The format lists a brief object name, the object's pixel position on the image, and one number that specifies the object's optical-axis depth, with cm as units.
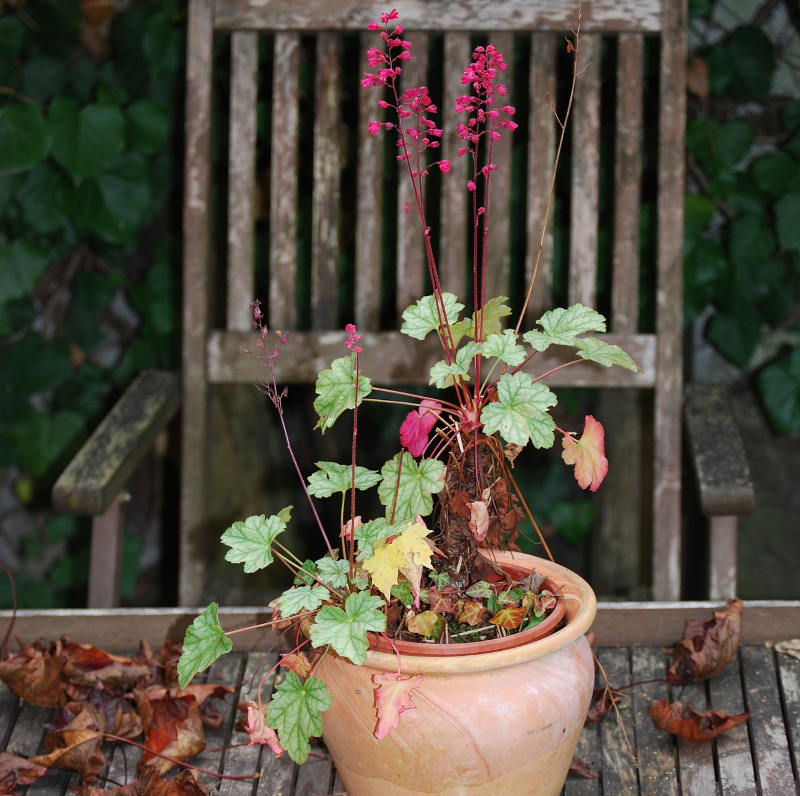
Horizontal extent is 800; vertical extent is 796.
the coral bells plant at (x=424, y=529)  209
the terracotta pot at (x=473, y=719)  208
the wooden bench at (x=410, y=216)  271
